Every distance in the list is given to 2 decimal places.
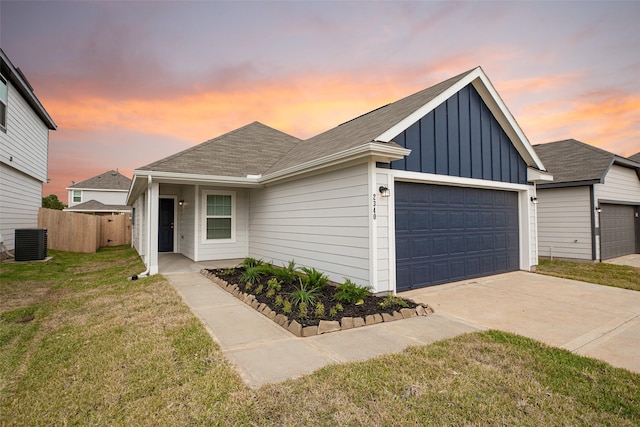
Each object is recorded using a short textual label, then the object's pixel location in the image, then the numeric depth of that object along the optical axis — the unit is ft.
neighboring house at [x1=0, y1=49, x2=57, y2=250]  32.53
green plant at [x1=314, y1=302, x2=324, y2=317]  14.52
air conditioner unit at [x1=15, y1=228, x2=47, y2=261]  32.52
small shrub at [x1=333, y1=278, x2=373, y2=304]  16.58
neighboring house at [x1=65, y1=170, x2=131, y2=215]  94.79
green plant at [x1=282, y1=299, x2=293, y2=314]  15.03
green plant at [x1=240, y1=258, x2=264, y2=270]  25.76
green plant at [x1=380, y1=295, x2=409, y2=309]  16.07
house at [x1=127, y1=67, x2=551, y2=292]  19.39
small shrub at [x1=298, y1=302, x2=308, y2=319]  14.32
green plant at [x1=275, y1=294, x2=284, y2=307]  16.30
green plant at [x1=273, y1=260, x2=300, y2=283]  20.98
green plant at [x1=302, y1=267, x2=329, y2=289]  19.06
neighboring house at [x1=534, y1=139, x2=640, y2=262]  35.24
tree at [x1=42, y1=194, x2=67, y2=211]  134.84
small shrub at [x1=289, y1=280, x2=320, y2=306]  16.23
